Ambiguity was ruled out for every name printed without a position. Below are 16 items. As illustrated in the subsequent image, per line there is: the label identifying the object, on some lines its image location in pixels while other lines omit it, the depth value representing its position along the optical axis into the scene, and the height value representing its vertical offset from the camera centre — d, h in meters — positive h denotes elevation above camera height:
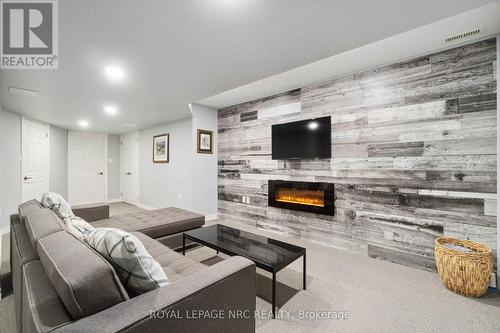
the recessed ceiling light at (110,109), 3.86 +1.05
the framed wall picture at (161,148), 5.29 +0.43
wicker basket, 1.83 -0.92
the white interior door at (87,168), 6.18 -0.10
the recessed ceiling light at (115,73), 2.36 +1.07
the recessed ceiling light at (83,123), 4.96 +1.02
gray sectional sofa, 0.75 -0.54
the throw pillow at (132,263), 0.94 -0.45
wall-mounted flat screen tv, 3.06 +0.39
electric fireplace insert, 3.05 -0.50
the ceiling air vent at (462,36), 1.95 +1.22
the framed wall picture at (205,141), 4.23 +0.48
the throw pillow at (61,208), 1.74 -0.41
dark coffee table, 1.73 -0.79
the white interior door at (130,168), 6.33 -0.10
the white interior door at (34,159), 4.34 +0.13
